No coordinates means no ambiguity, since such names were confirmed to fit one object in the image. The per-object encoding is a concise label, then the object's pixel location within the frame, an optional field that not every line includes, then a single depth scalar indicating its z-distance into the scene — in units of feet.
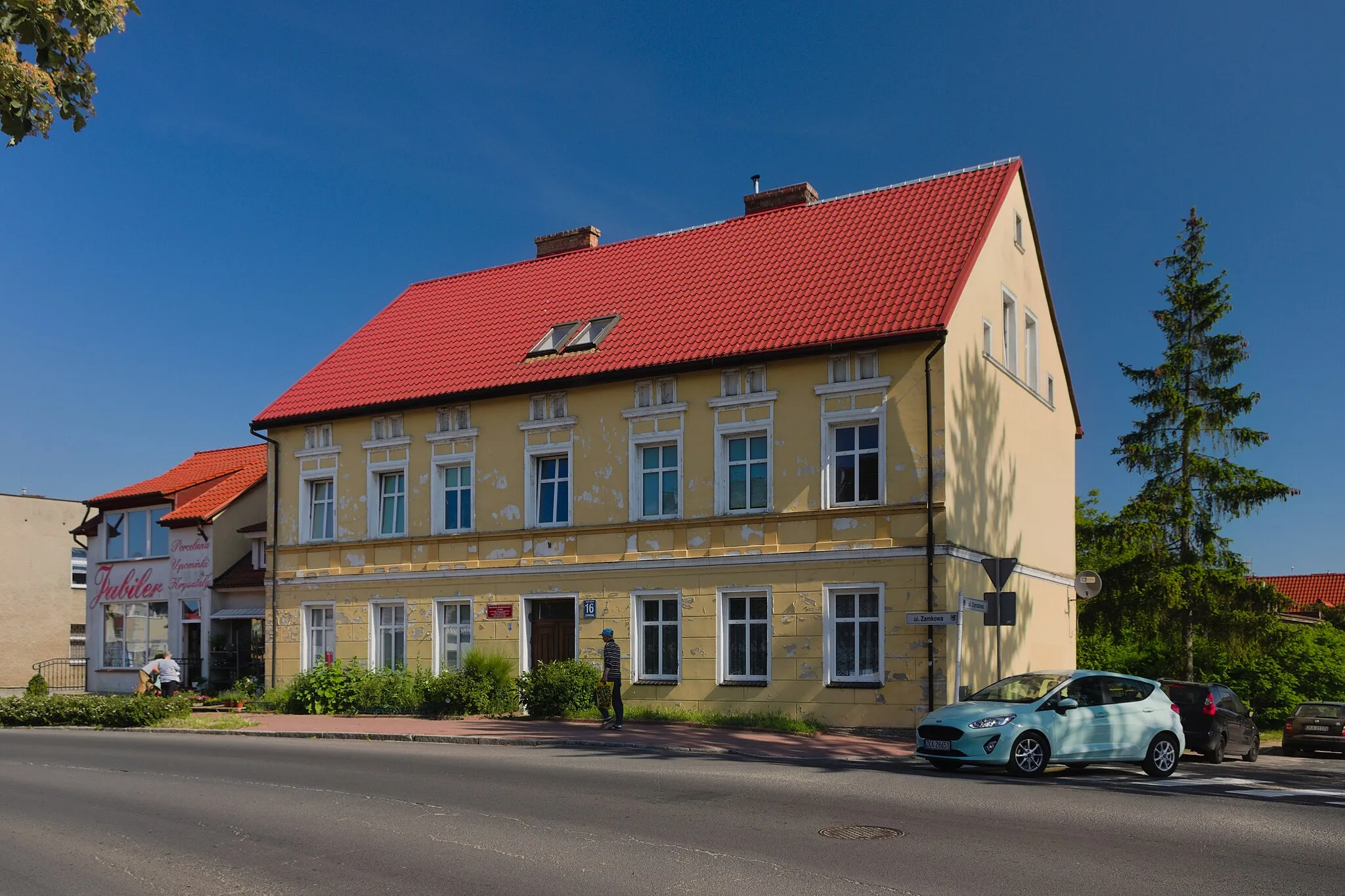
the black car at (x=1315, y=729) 87.30
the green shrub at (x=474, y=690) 80.74
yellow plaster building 73.46
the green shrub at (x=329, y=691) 86.99
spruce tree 110.83
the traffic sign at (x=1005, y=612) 59.98
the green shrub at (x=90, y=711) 81.30
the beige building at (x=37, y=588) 164.45
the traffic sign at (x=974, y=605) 74.38
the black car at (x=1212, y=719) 65.92
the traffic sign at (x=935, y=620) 63.69
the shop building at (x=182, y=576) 113.70
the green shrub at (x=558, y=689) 77.25
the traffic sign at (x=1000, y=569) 61.87
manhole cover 33.53
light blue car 51.65
